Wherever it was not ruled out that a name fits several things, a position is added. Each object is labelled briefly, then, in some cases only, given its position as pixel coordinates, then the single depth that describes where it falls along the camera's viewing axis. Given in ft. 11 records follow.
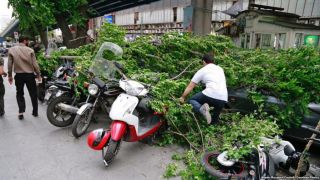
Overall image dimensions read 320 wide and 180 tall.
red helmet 12.47
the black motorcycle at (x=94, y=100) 15.34
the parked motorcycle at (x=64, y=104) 16.98
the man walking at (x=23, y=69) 18.79
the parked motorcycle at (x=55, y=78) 19.70
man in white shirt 15.34
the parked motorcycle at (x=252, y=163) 10.08
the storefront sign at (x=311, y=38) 49.14
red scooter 12.46
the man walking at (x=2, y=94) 20.11
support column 39.86
